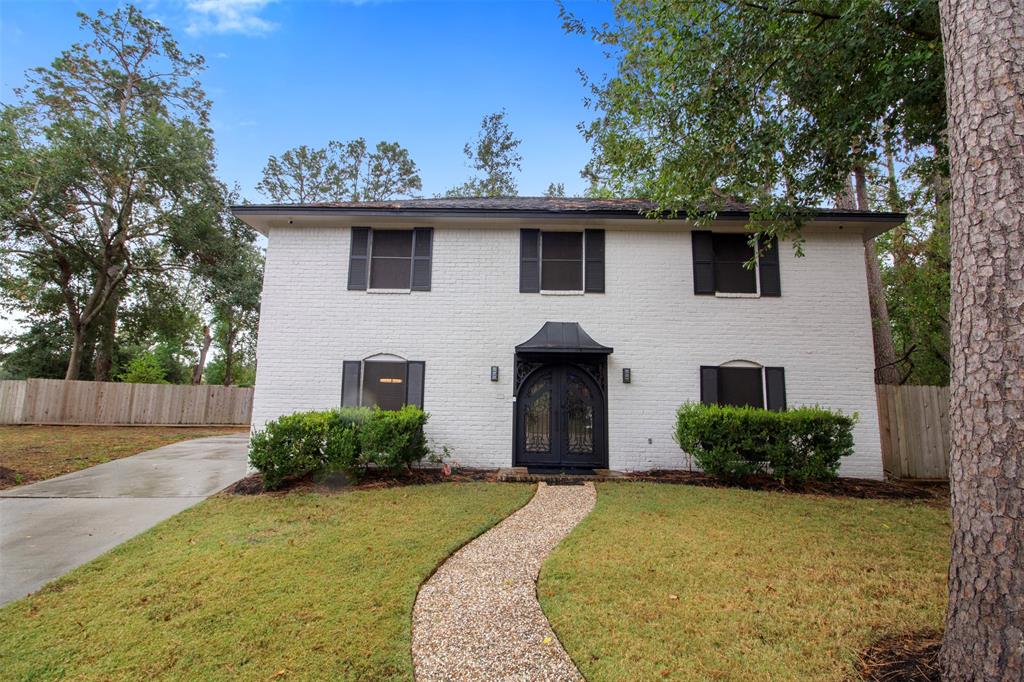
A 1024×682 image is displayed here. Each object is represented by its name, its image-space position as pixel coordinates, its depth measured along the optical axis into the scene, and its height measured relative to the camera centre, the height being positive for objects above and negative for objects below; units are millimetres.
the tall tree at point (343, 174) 25234 +12121
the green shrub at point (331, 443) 7023 -710
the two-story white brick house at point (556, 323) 8781 +1505
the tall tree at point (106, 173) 15750 +7800
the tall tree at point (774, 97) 6164 +4460
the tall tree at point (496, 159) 22469 +11600
